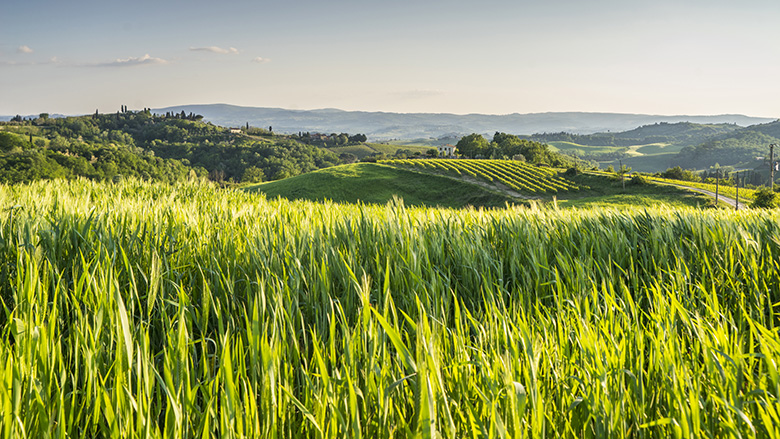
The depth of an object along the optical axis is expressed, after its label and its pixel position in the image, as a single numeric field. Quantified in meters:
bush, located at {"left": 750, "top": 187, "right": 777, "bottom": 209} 50.53
